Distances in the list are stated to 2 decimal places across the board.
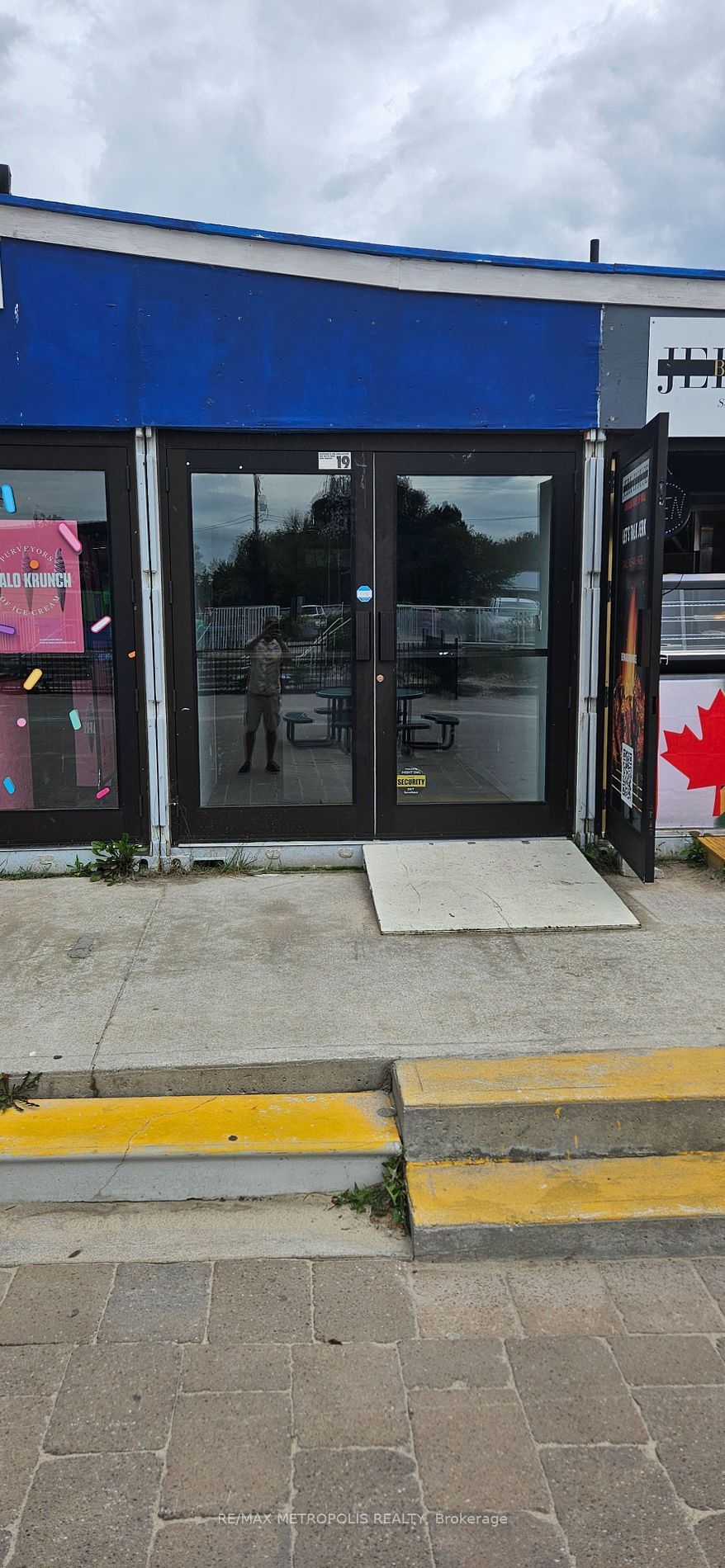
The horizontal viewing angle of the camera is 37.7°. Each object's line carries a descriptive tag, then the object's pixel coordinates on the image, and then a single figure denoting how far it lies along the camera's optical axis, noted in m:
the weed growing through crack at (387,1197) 3.34
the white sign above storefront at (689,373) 6.04
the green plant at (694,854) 6.27
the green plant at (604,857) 6.19
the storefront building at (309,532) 5.83
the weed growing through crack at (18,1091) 3.78
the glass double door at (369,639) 6.11
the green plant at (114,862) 6.12
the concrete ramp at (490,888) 5.27
